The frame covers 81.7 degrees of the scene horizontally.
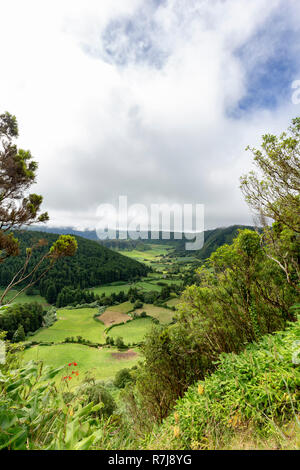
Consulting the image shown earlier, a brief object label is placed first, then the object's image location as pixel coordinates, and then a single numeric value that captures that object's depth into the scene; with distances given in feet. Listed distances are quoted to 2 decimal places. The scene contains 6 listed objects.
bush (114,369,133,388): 84.48
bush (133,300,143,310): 252.30
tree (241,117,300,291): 21.63
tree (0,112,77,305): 19.89
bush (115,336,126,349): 165.06
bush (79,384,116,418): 45.65
